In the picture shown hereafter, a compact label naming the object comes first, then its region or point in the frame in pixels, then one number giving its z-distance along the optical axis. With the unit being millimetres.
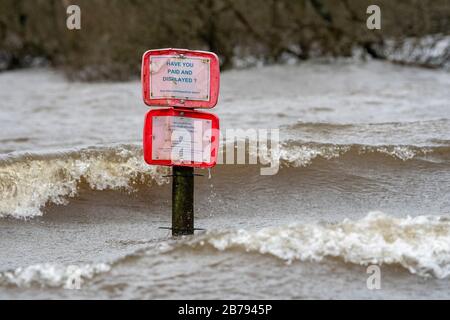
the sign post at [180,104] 11203
